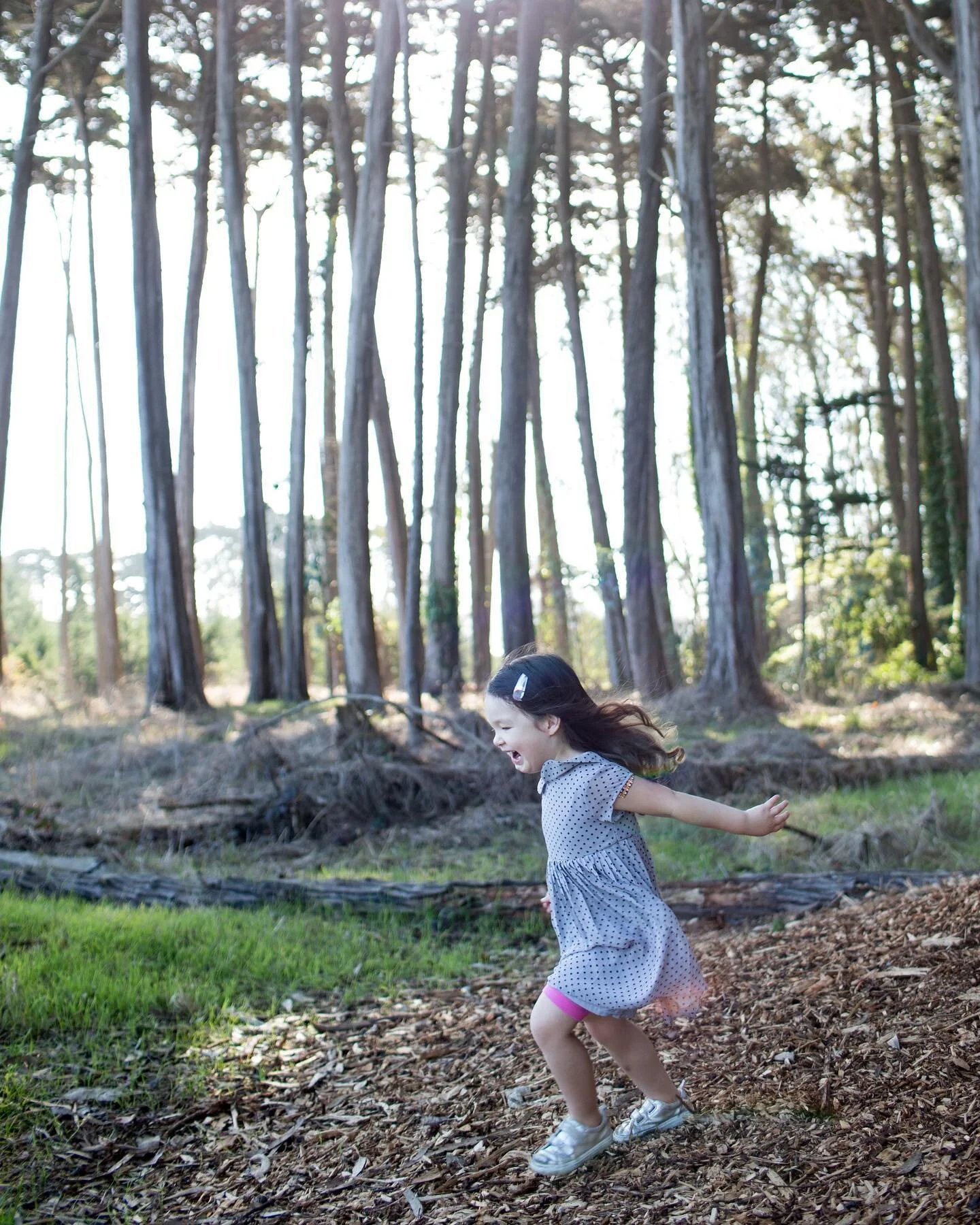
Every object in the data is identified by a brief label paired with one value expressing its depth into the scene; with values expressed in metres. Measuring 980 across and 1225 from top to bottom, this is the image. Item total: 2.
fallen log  5.19
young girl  2.98
